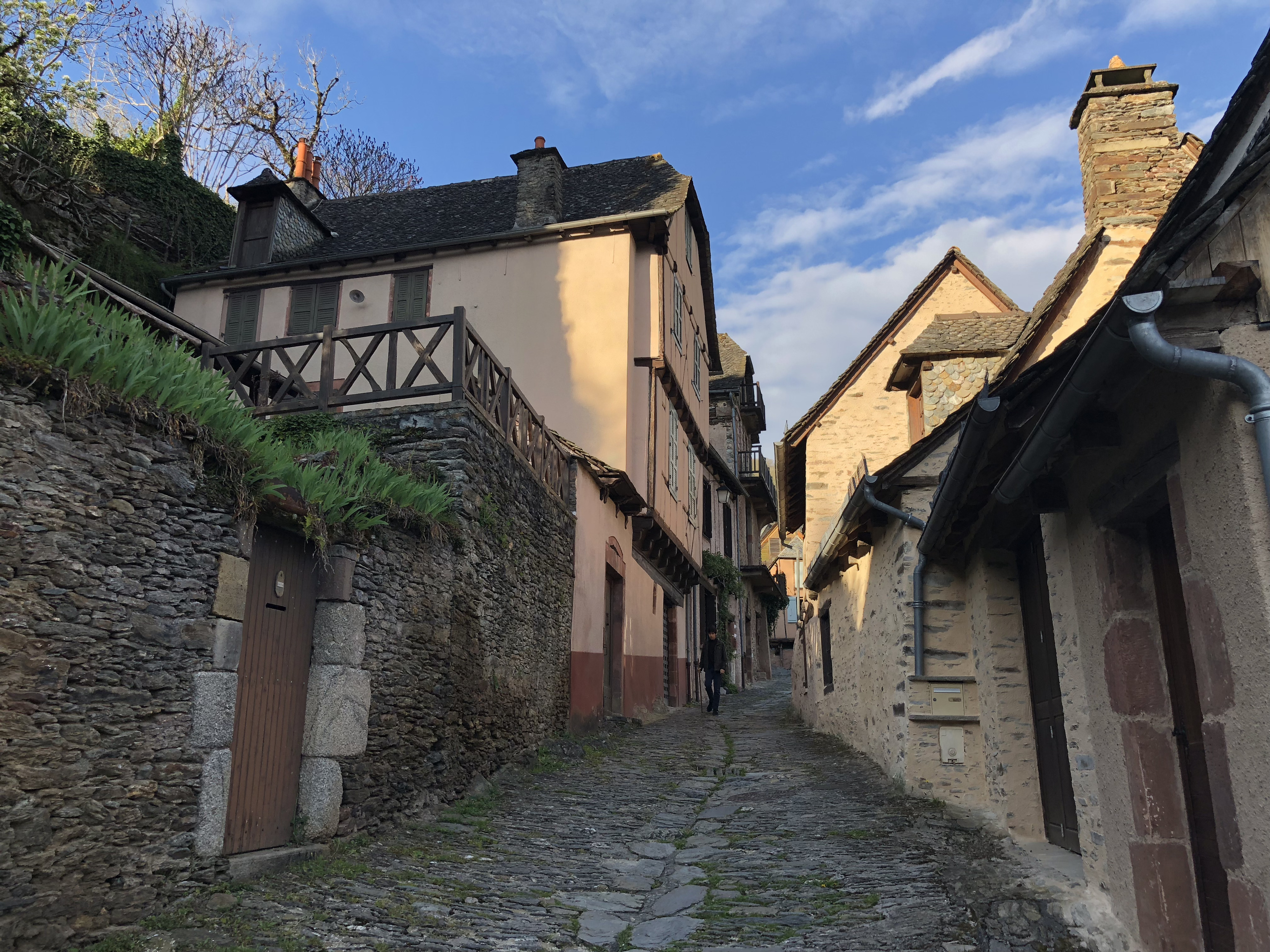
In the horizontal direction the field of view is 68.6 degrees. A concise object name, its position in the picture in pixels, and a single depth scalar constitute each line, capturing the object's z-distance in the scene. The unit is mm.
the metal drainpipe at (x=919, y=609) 7488
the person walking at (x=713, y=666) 16438
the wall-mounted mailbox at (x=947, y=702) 7547
